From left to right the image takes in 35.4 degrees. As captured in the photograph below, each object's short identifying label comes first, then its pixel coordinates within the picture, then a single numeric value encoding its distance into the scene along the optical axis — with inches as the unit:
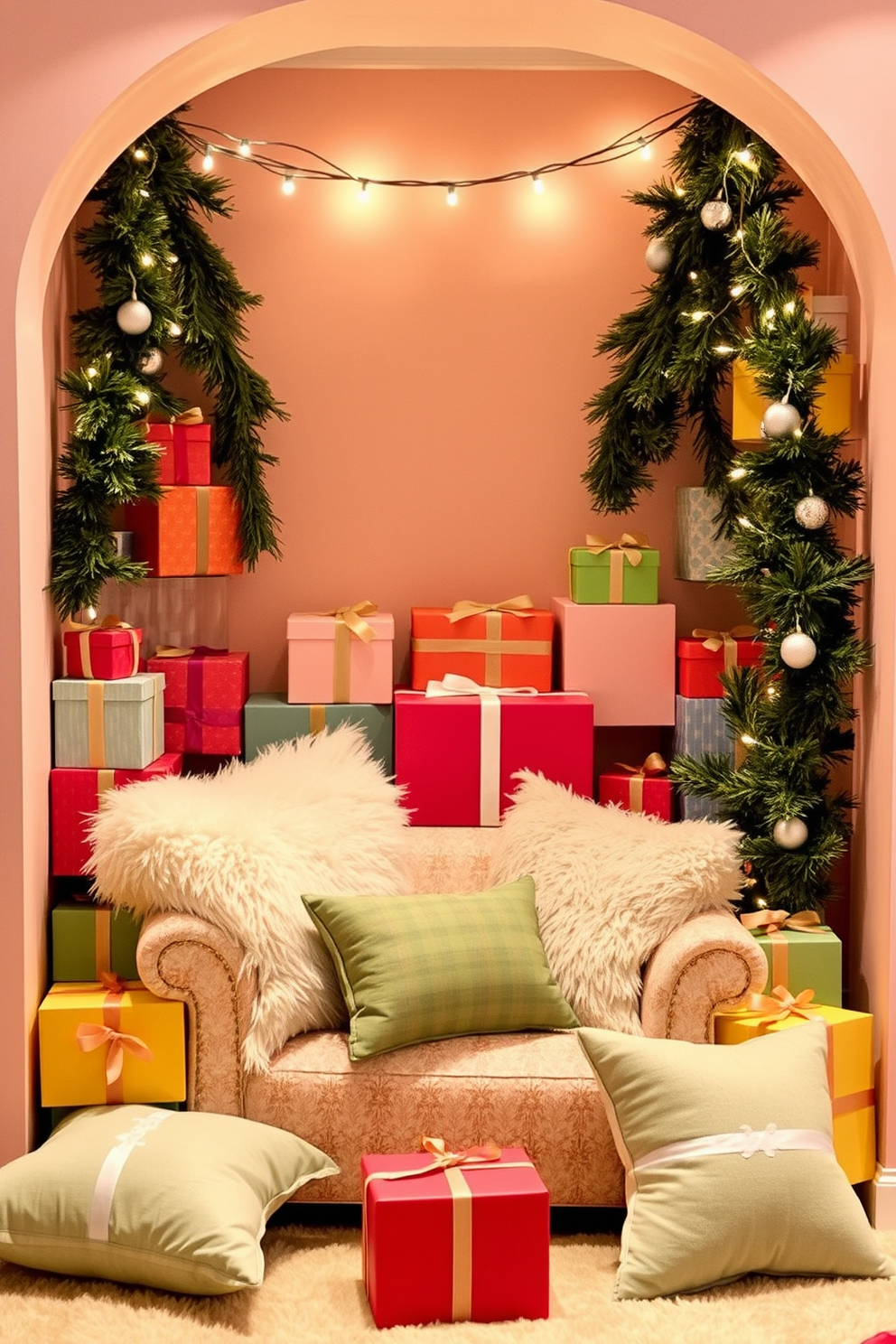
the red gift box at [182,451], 134.3
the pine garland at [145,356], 121.6
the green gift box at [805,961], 119.3
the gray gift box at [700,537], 138.2
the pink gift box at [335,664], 137.9
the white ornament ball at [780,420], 119.0
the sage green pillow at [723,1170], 99.9
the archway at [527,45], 109.2
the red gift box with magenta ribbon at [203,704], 136.7
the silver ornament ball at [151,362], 130.3
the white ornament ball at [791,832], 121.8
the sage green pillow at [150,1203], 97.6
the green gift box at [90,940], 120.0
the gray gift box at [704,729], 137.6
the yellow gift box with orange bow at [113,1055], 113.3
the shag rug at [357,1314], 95.0
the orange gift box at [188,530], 134.8
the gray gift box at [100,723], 122.1
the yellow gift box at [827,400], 122.9
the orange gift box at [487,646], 141.7
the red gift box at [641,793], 137.1
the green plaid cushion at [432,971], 111.5
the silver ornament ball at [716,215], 128.0
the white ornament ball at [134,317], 127.0
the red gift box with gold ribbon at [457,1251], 96.7
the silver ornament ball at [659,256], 134.6
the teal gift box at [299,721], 137.7
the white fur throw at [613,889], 116.6
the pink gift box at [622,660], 139.9
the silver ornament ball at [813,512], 118.7
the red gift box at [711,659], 137.8
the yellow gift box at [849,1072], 113.7
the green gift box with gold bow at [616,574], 139.6
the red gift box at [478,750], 135.0
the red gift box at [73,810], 121.6
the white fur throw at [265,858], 113.0
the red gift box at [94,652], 123.3
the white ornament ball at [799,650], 117.9
